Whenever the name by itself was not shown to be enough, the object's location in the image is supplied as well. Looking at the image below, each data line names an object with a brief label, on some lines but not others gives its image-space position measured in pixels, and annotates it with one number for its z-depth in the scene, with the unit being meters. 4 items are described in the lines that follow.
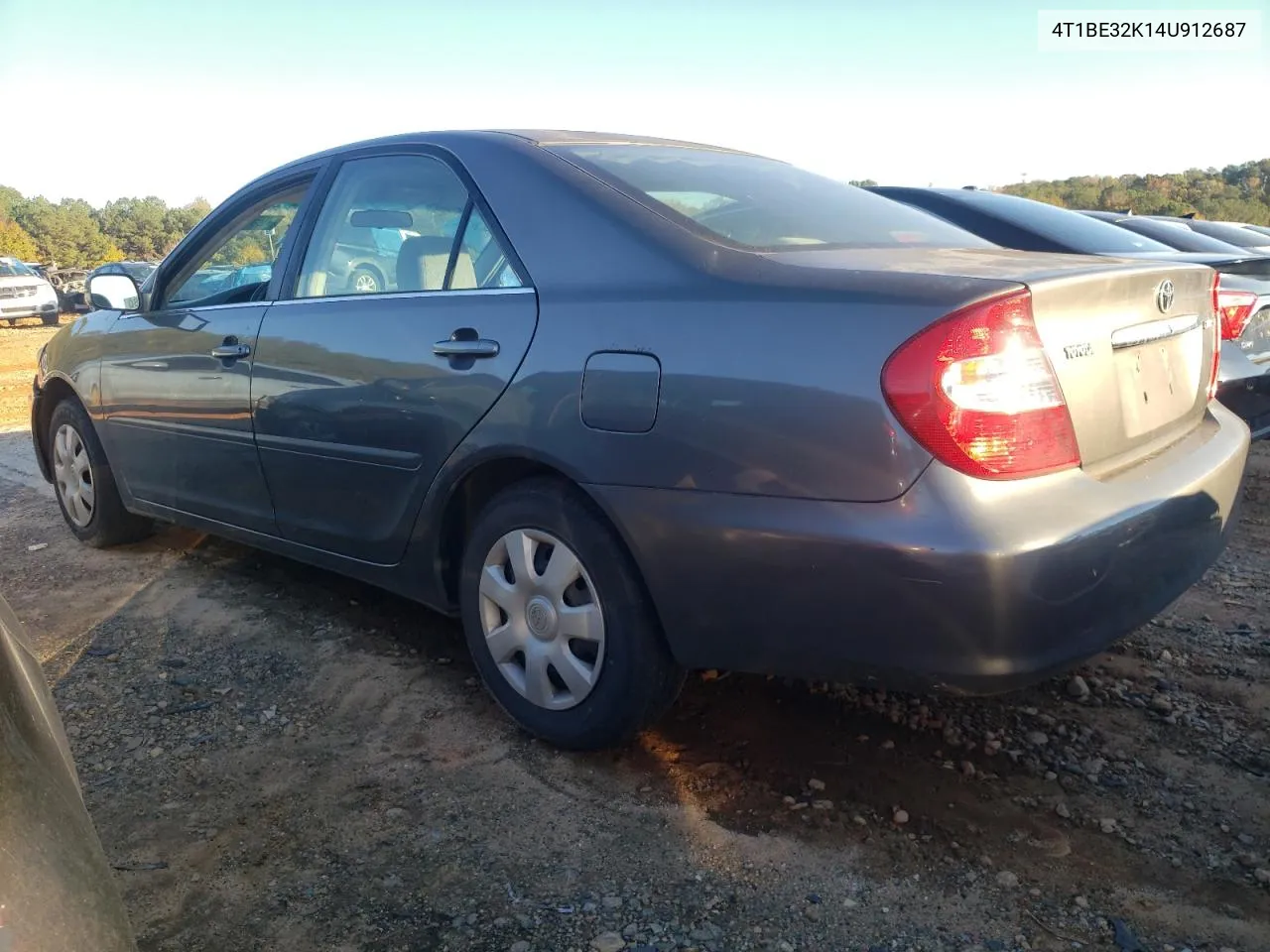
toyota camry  1.95
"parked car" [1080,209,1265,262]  6.11
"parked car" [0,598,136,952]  1.17
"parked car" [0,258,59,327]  19.53
